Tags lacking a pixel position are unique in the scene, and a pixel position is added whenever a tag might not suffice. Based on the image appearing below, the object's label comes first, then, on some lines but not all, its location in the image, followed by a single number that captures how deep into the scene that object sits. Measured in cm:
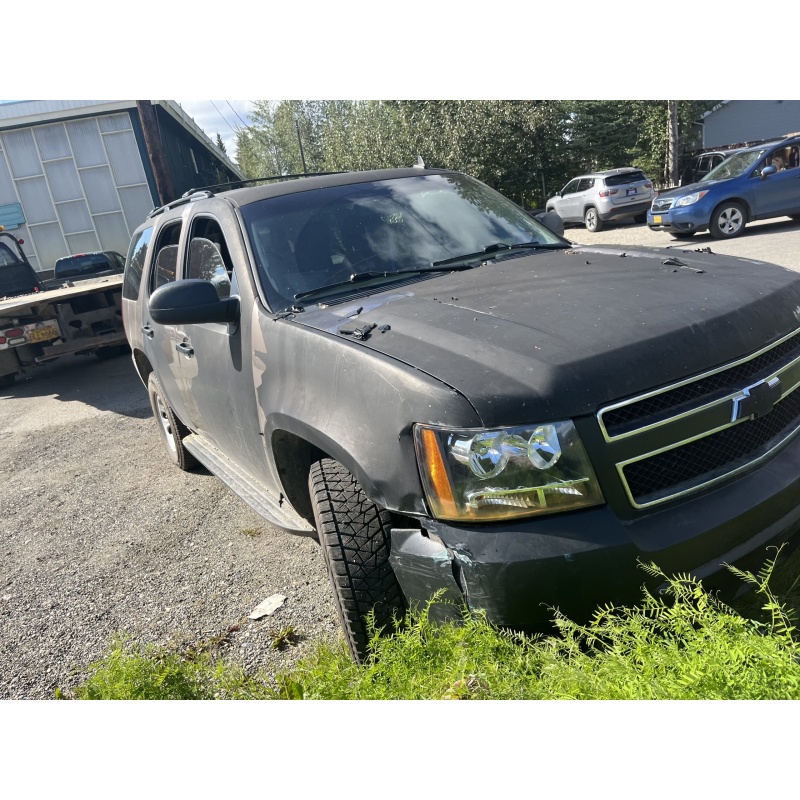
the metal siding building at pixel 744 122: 2911
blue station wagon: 1375
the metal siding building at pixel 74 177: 2298
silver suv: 2014
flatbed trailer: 922
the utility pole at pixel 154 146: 1221
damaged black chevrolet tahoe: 211
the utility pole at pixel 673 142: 2334
